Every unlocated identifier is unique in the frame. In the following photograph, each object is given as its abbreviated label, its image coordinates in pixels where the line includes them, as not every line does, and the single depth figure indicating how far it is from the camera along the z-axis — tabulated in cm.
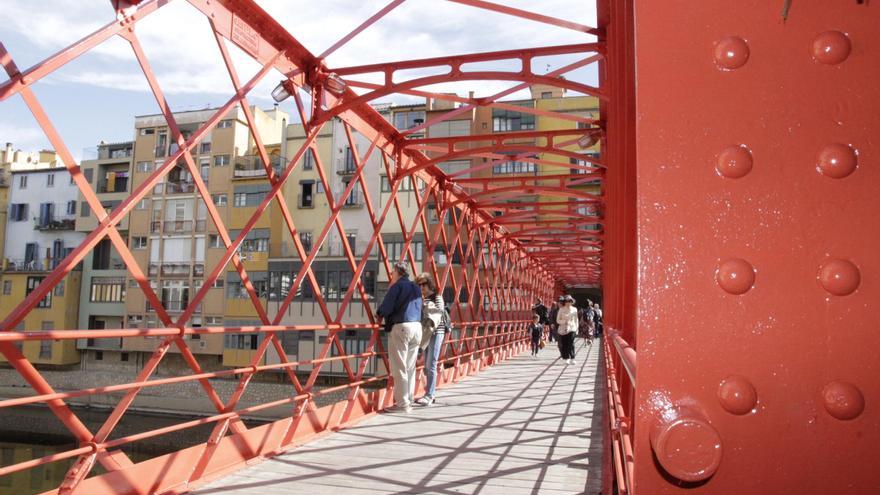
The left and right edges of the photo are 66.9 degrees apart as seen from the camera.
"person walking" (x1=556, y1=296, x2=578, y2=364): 1553
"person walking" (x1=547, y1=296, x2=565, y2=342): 2430
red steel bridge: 97
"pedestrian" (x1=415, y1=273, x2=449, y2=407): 899
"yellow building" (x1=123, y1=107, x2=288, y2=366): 4112
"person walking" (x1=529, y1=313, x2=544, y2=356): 2178
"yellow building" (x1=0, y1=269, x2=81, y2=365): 4406
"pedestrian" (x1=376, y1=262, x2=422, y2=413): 809
